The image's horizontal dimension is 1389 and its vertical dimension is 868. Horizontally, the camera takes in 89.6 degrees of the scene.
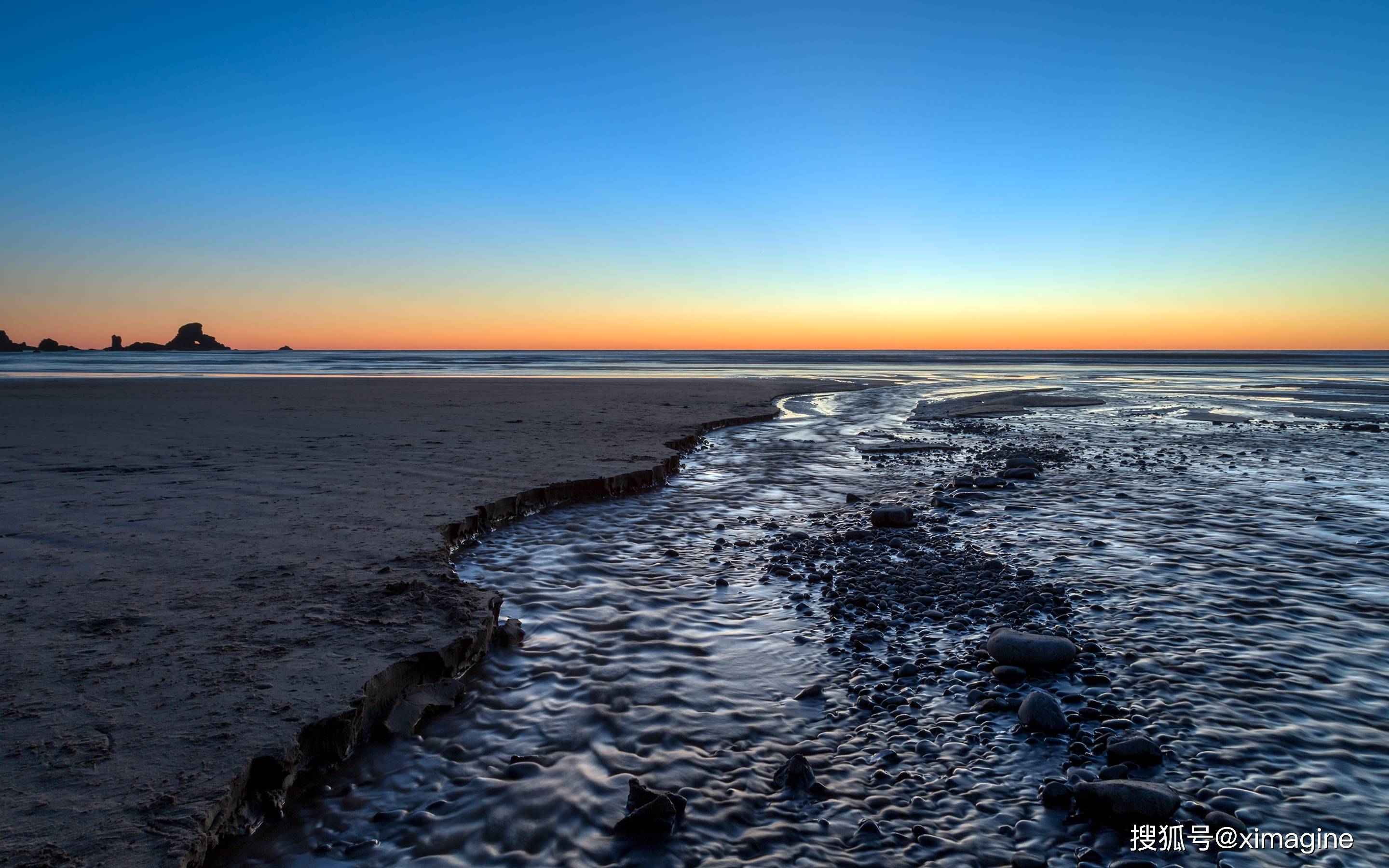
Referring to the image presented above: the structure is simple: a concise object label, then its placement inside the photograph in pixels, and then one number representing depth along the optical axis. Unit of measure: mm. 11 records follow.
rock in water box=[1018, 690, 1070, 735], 3953
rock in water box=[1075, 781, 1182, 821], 3186
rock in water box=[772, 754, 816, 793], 3484
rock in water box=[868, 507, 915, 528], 8398
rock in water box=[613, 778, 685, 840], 3178
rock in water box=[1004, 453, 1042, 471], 12078
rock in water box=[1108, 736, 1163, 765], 3602
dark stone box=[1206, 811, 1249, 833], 3154
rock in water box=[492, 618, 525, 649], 5082
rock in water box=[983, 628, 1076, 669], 4672
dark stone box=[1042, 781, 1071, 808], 3344
